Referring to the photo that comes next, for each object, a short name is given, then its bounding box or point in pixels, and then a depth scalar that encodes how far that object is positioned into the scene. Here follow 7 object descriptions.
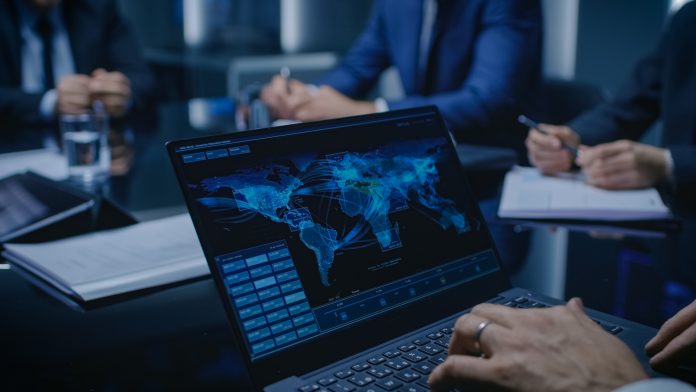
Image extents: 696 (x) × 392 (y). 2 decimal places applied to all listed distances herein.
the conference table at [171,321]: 0.65
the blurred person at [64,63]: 2.21
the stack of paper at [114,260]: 0.83
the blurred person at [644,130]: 1.33
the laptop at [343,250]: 0.61
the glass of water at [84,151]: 1.46
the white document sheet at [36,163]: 1.46
